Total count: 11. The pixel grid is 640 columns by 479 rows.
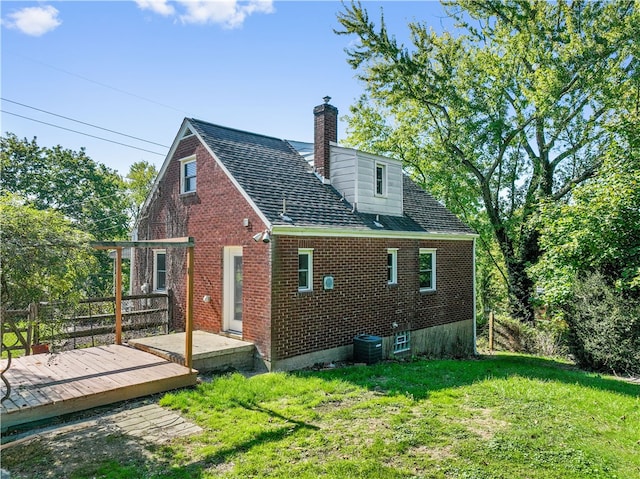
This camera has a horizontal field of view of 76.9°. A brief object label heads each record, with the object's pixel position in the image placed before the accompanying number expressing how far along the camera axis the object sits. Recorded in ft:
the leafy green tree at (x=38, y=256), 16.63
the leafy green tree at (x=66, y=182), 99.55
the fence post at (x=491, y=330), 60.39
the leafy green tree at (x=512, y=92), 57.00
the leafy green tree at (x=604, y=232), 39.29
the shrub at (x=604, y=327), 38.24
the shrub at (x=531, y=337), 53.93
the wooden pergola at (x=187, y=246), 24.43
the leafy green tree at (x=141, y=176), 108.27
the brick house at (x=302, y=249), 32.78
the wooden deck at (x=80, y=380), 20.70
